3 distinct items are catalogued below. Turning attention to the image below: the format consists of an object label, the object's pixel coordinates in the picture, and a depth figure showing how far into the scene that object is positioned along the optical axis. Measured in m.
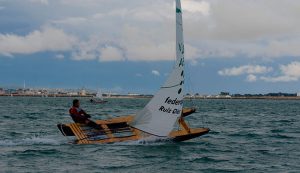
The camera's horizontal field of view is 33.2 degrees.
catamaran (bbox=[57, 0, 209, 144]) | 22.88
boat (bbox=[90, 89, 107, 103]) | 141.88
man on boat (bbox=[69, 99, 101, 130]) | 23.28
